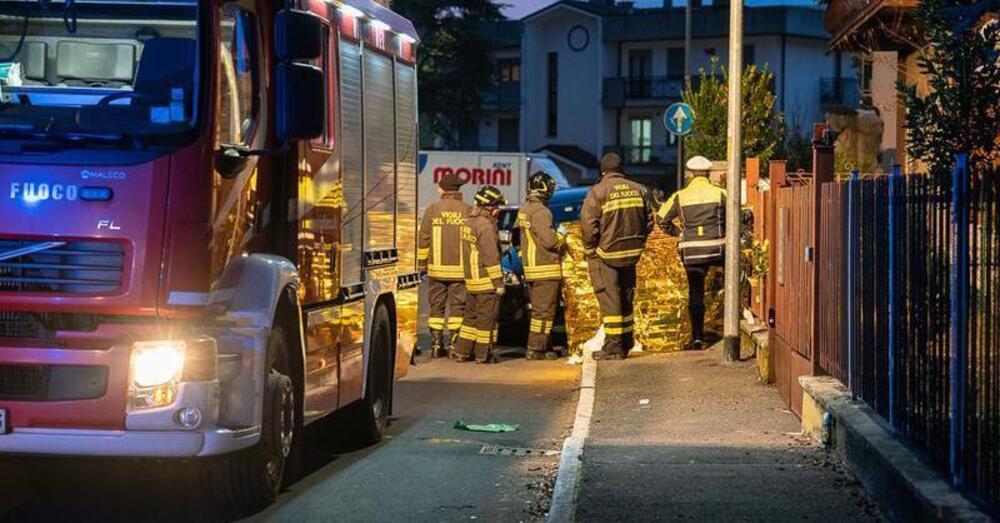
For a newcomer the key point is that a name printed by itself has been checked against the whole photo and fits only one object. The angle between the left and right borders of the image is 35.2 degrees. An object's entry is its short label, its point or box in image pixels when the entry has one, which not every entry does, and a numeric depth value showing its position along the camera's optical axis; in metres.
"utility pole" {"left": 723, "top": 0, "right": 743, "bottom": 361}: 14.62
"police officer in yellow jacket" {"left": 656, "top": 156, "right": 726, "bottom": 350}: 15.77
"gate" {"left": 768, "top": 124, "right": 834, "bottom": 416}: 10.97
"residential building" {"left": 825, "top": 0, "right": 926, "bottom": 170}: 16.28
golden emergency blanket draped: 16.14
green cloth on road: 11.70
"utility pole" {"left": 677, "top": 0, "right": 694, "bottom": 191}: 29.39
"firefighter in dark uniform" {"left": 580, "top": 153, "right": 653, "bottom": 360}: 15.76
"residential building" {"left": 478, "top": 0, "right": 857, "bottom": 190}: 68.31
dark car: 18.41
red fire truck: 7.23
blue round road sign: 22.53
